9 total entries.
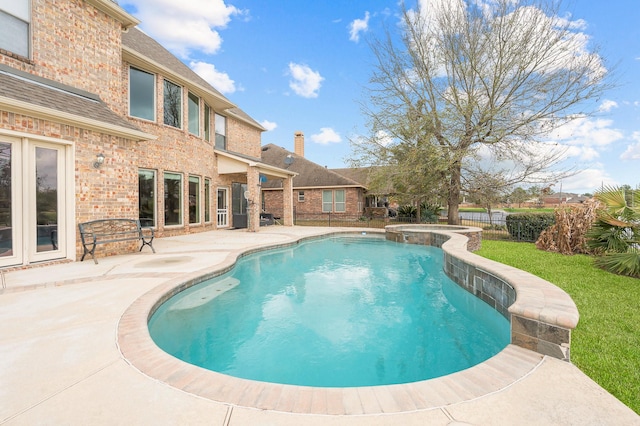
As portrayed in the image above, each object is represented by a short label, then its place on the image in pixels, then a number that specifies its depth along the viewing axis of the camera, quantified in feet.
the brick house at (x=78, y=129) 20.47
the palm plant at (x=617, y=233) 20.20
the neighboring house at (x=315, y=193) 83.51
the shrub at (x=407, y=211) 75.20
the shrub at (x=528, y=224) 39.42
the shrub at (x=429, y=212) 72.49
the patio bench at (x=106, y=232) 23.43
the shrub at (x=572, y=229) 28.58
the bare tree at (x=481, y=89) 46.50
